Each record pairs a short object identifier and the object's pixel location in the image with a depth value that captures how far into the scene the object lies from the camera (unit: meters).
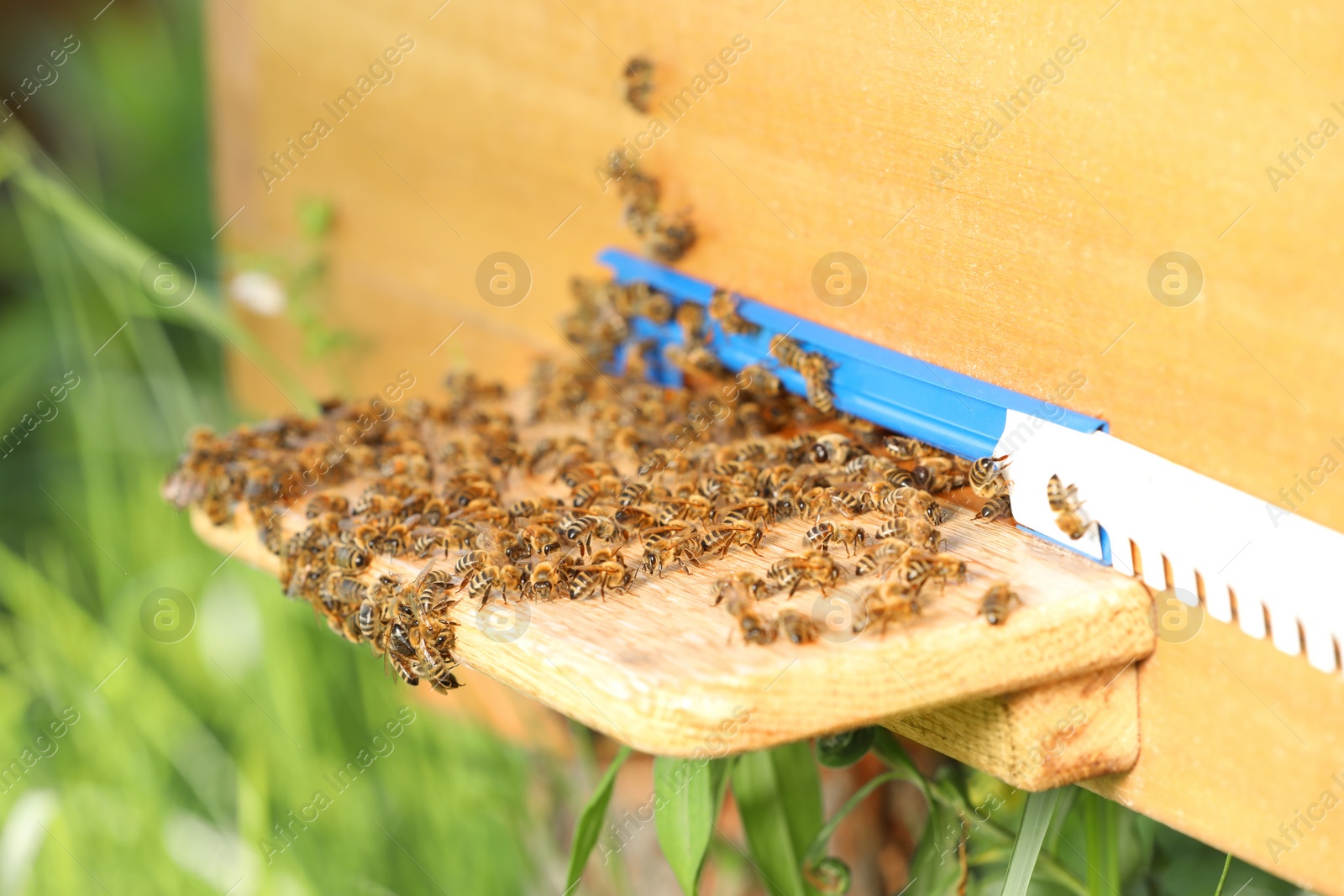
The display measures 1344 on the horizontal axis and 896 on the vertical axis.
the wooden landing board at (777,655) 0.95
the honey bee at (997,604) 0.97
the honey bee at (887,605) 0.97
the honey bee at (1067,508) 0.99
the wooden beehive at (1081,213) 0.96
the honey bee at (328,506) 1.07
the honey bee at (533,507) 1.04
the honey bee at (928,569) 0.98
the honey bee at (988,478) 1.01
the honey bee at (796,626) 0.97
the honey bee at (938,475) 1.02
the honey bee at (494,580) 1.00
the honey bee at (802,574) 0.99
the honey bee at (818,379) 1.05
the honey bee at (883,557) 0.99
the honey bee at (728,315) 1.08
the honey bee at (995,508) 1.01
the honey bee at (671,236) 1.10
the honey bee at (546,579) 0.99
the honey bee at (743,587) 0.98
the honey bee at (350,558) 1.03
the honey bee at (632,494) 1.04
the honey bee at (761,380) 1.07
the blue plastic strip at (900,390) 1.01
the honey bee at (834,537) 1.00
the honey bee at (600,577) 0.99
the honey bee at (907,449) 1.03
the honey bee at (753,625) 0.97
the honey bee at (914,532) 1.00
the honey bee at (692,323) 1.10
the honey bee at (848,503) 1.02
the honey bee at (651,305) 1.11
